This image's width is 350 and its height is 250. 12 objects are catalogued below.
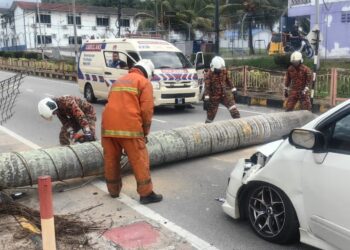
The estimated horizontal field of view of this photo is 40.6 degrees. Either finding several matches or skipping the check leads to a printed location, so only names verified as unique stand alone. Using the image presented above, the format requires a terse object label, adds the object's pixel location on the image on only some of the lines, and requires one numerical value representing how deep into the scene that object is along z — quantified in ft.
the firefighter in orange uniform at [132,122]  16.28
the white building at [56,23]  218.59
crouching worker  20.47
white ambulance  42.01
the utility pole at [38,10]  198.23
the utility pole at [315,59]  41.82
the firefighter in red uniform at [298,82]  31.94
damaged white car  11.14
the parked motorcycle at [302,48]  75.30
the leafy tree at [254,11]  117.60
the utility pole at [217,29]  58.76
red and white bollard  10.44
